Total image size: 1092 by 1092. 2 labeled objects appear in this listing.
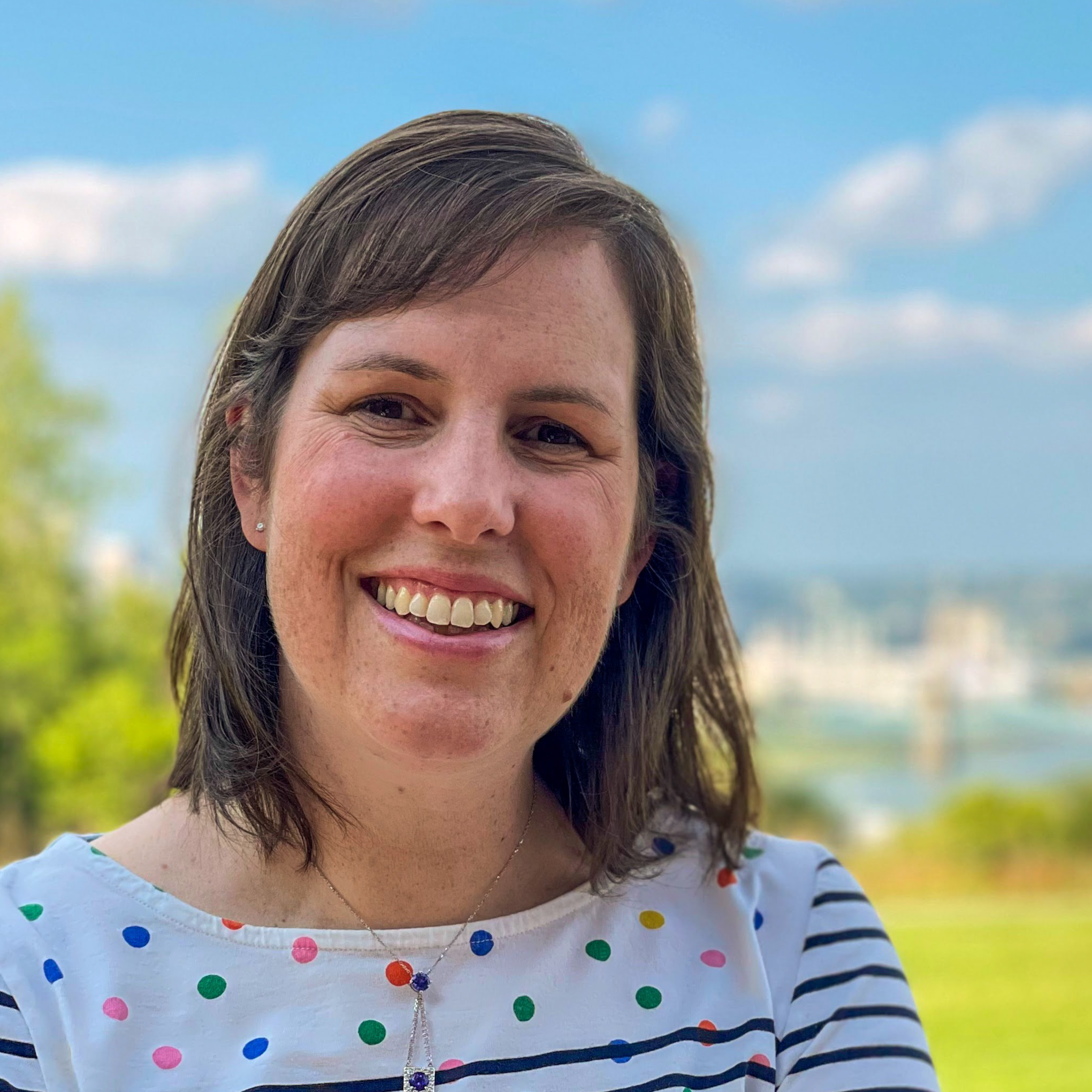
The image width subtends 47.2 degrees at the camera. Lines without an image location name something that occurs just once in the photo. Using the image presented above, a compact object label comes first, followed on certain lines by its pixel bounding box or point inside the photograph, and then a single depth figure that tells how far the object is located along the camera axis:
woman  1.15
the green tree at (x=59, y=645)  7.82
